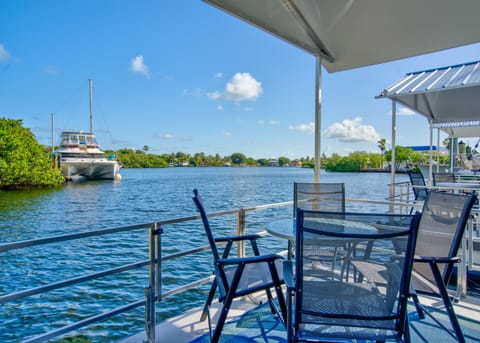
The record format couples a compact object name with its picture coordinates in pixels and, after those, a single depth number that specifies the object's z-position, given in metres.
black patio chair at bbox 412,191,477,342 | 1.50
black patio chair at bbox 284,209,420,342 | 1.11
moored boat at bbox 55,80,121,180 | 27.05
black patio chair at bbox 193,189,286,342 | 1.45
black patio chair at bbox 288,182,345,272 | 2.61
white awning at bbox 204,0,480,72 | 2.18
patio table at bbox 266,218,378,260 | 1.14
